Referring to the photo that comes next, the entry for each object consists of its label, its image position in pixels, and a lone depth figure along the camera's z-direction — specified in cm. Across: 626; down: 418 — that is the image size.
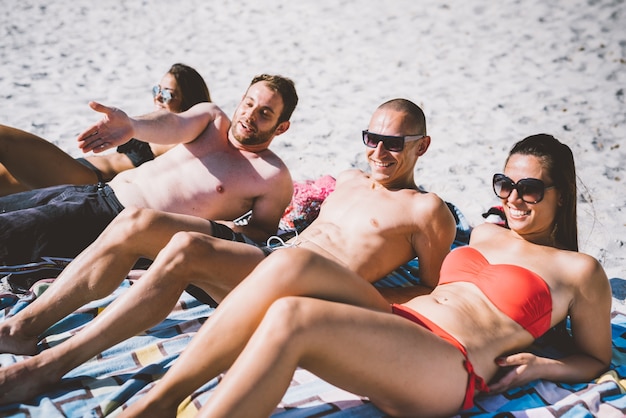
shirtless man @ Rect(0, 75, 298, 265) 336
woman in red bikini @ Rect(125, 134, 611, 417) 186
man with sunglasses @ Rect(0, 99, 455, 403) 231
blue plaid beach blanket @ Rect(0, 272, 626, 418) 227
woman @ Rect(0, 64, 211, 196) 377
